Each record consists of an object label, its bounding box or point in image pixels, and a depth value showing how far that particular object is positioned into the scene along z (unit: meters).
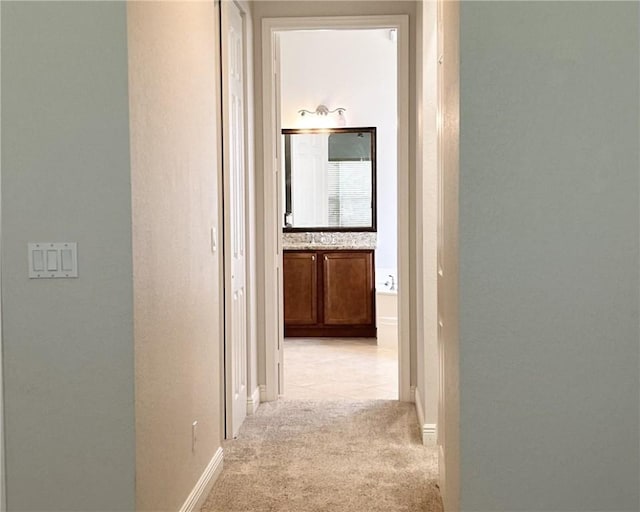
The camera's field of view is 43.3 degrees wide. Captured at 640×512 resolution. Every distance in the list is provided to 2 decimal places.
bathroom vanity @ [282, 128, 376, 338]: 7.81
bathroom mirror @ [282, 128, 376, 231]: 7.87
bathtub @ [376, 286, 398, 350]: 7.16
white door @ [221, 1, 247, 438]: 4.15
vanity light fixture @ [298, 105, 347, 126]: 7.84
